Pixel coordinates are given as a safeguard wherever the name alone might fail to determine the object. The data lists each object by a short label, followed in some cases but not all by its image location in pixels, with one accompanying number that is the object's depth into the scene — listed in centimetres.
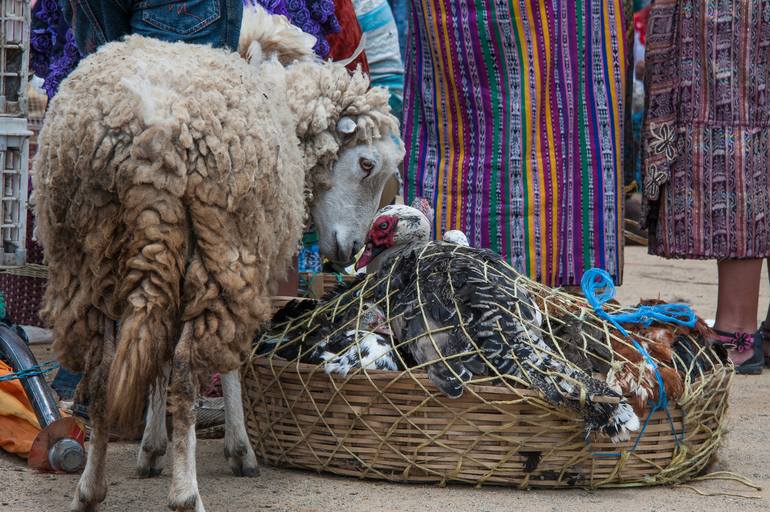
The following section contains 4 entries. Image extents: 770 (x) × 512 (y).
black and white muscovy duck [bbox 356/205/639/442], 653
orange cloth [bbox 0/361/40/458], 770
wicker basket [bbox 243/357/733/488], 675
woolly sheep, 574
